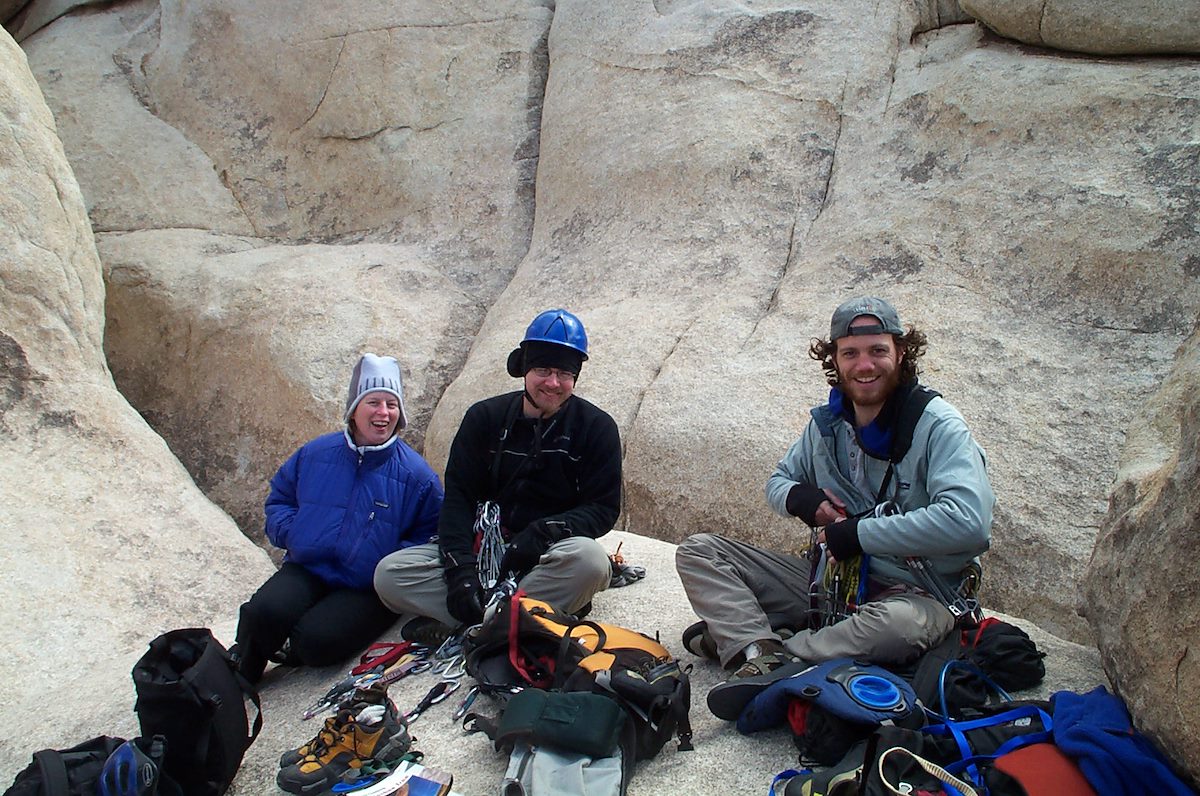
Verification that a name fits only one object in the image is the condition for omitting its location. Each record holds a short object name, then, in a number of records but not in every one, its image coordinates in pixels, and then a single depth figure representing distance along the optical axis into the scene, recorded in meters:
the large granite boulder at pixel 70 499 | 5.63
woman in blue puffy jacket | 4.89
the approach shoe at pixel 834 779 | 3.08
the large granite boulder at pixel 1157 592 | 3.05
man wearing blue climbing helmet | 4.85
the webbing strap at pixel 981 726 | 3.16
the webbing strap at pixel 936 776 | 2.93
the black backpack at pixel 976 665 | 3.63
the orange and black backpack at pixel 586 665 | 3.65
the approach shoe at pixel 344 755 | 3.66
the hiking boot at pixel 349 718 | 3.81
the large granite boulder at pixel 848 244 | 6.58
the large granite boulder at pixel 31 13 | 13.34
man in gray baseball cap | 3.84
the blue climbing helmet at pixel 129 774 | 3.36
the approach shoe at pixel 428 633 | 4.97
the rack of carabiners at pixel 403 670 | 4.38
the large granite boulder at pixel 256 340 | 9.16
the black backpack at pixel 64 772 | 3.26
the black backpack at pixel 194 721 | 3.79
